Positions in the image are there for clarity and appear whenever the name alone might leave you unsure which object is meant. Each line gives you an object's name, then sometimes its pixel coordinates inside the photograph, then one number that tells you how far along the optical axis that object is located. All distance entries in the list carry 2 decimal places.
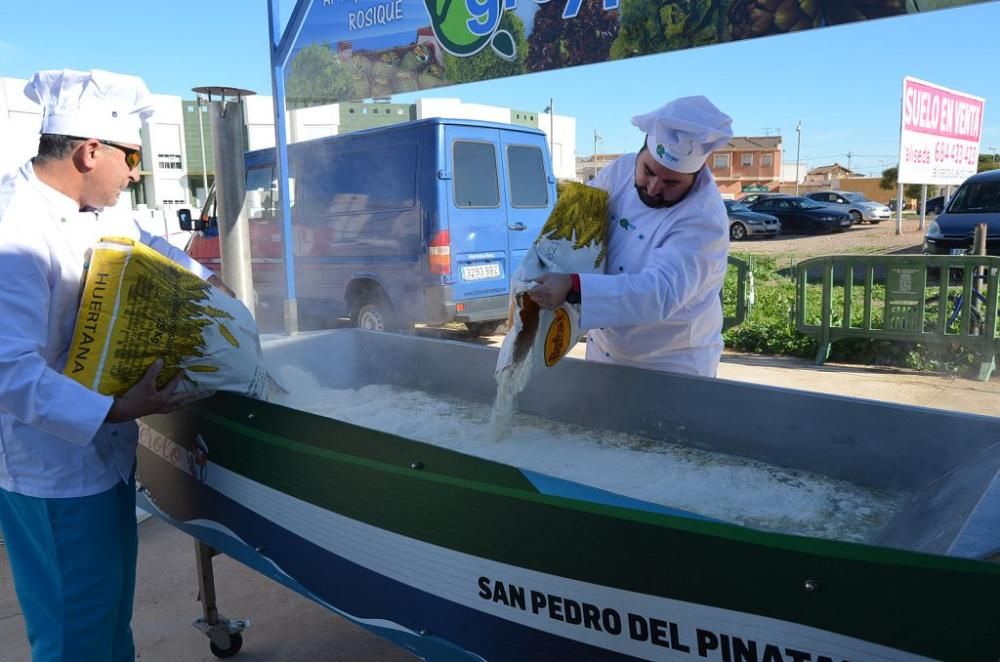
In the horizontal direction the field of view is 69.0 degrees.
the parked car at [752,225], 21.59
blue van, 6.63
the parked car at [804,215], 22.23
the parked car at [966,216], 9.30
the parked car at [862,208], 24.05
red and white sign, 9.04
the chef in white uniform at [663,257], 2.04
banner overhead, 2.97
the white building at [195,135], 22.68
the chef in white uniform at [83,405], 1.64
